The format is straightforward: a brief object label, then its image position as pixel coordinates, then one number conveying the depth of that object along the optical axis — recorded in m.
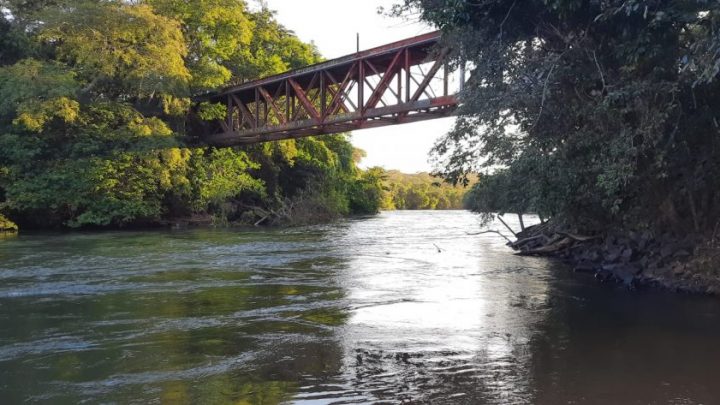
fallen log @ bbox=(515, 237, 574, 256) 17.75
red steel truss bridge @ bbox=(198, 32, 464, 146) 21.30
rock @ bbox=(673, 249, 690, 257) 12.05
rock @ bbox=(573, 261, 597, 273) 14.85
